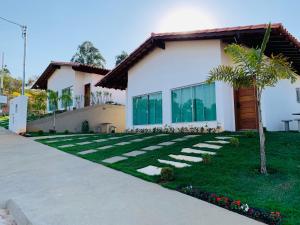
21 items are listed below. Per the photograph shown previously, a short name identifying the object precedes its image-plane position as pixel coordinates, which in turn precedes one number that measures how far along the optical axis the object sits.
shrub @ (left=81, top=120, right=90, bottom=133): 14.85
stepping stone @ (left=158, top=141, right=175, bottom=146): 7.31
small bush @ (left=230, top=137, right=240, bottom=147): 6.23
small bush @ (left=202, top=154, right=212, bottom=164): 5.04
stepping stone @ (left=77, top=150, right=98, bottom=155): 7.29
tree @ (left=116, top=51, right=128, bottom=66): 25.17
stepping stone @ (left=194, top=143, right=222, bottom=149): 6.32
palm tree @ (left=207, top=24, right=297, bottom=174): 4.69
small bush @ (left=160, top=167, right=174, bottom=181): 4.36
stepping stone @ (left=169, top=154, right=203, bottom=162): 5.37
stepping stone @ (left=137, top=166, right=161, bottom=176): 4.80
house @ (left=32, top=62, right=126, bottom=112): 16.41
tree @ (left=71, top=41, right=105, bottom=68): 26.41
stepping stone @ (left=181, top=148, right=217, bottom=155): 5.89
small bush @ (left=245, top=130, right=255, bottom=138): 7.21
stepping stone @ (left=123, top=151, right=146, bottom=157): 6.43
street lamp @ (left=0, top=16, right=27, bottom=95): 14.69
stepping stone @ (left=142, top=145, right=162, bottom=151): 6.90
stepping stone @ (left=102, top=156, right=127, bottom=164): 6.03
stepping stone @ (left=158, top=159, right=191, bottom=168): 5.04
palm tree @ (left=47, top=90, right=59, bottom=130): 14.88
